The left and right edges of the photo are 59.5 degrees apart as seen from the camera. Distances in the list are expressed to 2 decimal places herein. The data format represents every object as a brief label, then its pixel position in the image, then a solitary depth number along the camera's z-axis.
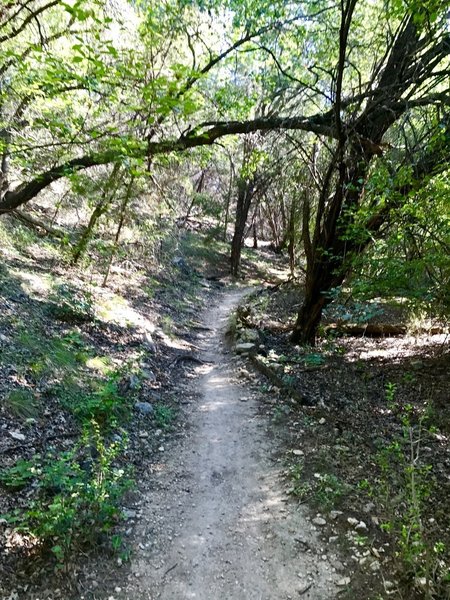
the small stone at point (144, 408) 5.65
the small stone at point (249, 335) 9.16
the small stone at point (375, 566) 3.14
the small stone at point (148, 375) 6.76
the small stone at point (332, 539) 3.49
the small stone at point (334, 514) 3.74
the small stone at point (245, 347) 8.56
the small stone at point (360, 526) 3.56
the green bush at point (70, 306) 7.39
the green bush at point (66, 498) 3.05
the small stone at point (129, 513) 3.68
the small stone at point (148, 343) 8.05
